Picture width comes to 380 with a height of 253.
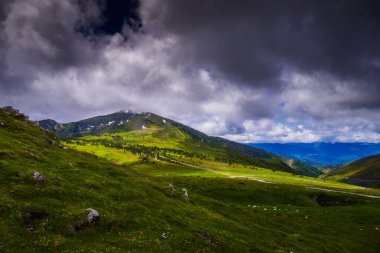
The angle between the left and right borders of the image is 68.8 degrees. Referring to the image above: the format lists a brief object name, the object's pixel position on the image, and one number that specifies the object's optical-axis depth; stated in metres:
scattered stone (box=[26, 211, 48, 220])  28.84
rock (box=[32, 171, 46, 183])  37.16
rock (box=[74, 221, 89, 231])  29.38
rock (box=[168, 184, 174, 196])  55.92
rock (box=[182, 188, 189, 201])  58.28
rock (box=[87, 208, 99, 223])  30.79
